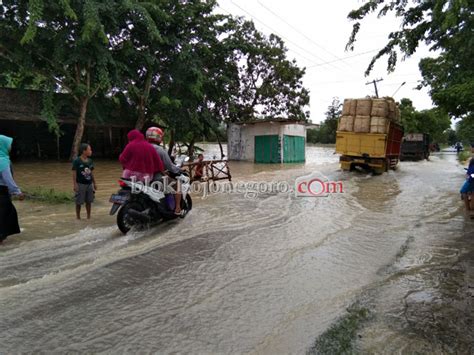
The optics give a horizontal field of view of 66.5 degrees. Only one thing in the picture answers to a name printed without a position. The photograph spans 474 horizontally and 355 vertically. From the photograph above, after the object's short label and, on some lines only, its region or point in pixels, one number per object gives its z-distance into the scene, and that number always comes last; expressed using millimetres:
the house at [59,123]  19656
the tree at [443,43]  8570
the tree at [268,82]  26819
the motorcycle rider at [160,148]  6312
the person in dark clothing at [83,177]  6820
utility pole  33094
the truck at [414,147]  27672
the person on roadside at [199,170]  11375
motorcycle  5949
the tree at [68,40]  14836
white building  26078
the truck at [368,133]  15109
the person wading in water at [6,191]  5223
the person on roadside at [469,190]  7433
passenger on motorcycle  6043
